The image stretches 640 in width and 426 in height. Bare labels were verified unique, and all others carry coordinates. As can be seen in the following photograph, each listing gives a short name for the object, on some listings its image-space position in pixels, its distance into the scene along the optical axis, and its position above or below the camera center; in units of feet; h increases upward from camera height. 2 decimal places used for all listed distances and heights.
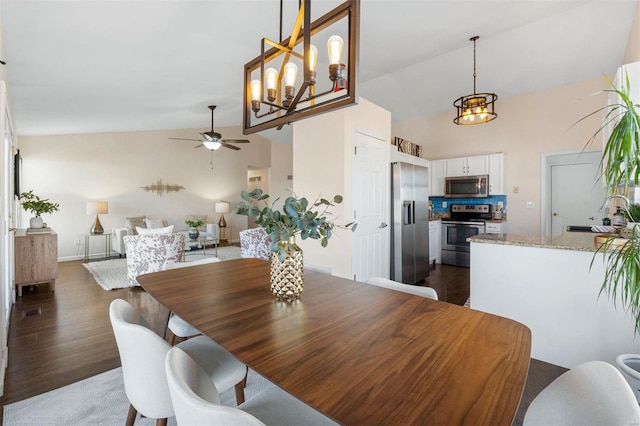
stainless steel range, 17.92 -1.19
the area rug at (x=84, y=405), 5.53 -3.75
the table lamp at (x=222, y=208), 26.84 +0.25
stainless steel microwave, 18.62 +1.49
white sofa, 20.90 -1.46
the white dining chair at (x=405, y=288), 5.26 -1.41
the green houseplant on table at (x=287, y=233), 4.58 -0.34
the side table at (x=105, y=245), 21.16 -2.38
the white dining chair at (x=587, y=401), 2.39 -1.65
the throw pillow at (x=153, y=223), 22.75 -0.91
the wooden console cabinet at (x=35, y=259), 12.43 -1.98
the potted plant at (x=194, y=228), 20.48 -1.25
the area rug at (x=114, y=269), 14.57 -3.30
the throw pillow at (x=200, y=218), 25.66 -0.61
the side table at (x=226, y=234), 28.30 -2.14
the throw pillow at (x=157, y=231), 16.47 -1.09
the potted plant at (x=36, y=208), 14.46 +0.15
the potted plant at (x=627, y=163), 4.65 +0.75
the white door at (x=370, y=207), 11.64 +0.15
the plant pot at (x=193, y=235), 20.44 -1.61
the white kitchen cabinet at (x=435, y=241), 18.38 -1.85
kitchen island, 6.77 -2.08
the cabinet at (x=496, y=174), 18.42 +2.21
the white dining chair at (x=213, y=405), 2.17 -1.59
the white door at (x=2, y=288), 6.47 -1.65
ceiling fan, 19.01 +4.43
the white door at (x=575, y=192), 16.70 +1.00
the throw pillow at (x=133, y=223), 21.67 -0.88
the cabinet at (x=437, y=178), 20.42 +2.17
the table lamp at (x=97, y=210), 20.57 +0.07
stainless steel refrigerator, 13.78 -0.58
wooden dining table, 2.24 -1.38
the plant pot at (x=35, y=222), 14.52 -0.52
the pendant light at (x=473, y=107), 12.13 +4.15
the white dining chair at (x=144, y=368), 3.60 -1.90
